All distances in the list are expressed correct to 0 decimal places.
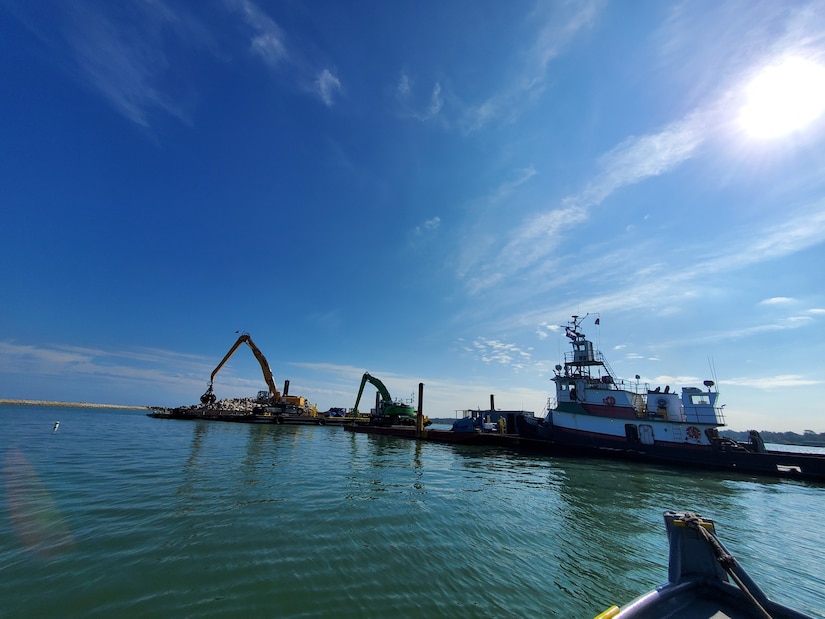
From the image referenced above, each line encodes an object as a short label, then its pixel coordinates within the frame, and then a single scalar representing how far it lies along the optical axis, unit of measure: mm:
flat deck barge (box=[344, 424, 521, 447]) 34297
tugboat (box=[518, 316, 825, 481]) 24156
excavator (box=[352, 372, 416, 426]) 52844
